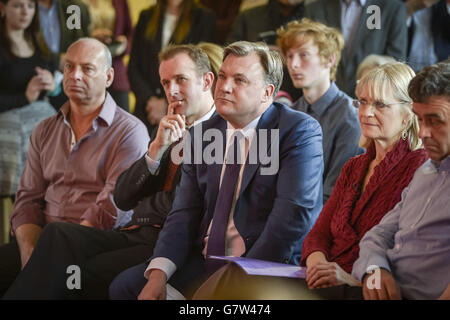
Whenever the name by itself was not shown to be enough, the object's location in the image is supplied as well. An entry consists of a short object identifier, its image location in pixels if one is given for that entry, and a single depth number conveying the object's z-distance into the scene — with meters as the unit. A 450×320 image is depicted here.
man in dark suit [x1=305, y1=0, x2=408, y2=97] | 6.15
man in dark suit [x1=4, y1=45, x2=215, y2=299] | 4.57
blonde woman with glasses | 3.79
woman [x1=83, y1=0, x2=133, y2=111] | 6.43
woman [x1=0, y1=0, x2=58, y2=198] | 6.59
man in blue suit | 4.18
